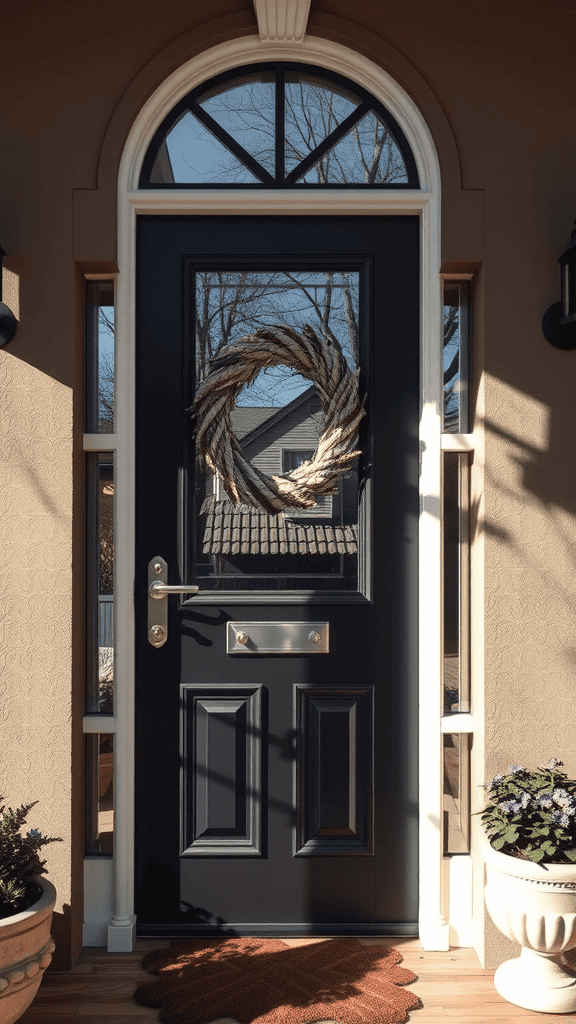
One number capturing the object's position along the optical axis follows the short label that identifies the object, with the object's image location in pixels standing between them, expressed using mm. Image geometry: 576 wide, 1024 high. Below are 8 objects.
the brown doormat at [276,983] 1889
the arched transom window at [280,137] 2285
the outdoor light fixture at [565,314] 2086
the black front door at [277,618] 2285
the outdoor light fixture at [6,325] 2143
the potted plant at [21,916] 1685
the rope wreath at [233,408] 2273
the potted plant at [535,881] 1867
